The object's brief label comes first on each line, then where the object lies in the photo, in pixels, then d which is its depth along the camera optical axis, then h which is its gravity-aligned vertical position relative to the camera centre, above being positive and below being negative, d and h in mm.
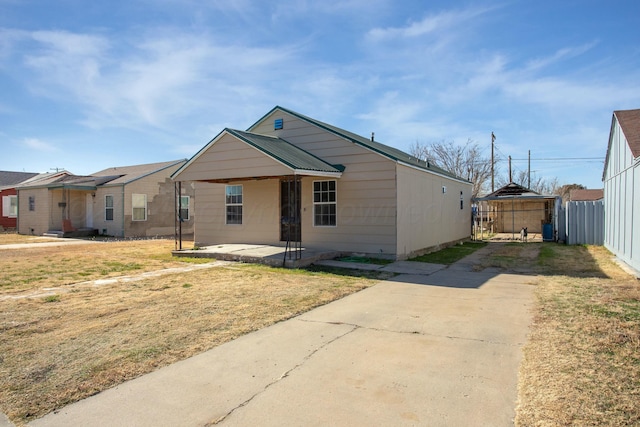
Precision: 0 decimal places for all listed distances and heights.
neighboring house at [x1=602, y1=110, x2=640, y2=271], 9773 +690
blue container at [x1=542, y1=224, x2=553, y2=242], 20903 -919
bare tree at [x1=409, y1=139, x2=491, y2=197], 40000 +4544
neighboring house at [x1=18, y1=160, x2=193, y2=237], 22875 +644
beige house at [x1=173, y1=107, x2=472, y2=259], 11922 +753
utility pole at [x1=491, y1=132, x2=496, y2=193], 33831 +4474
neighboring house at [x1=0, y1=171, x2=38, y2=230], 30234 +644
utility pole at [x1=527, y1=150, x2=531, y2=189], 44806 +4093
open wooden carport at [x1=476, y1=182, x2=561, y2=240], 24031 +24
